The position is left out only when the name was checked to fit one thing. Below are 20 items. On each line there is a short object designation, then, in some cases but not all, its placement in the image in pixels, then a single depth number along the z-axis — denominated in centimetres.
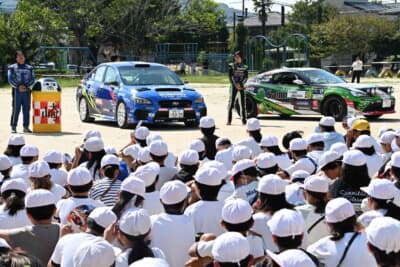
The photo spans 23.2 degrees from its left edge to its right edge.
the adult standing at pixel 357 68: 4434
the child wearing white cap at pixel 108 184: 878
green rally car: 2392
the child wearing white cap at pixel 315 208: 716
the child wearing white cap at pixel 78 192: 760
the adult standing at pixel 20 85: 2066
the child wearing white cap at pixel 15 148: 1153
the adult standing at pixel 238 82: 2343
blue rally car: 2209
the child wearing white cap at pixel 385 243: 509
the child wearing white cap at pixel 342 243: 601
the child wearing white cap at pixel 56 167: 970
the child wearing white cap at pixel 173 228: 680
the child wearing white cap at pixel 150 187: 818
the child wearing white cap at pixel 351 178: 815
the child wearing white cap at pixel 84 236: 576
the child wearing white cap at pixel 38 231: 677
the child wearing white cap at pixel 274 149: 1081
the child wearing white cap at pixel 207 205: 740
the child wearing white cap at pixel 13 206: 740
